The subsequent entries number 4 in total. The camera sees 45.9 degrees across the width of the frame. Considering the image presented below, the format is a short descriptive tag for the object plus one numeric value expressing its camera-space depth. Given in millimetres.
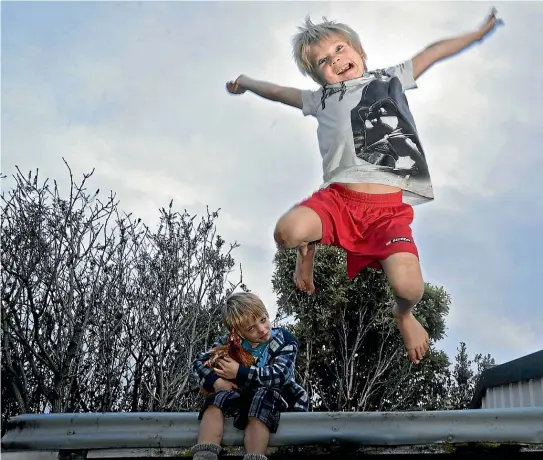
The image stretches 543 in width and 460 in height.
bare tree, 4371
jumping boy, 2289
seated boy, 1717
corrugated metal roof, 3578
